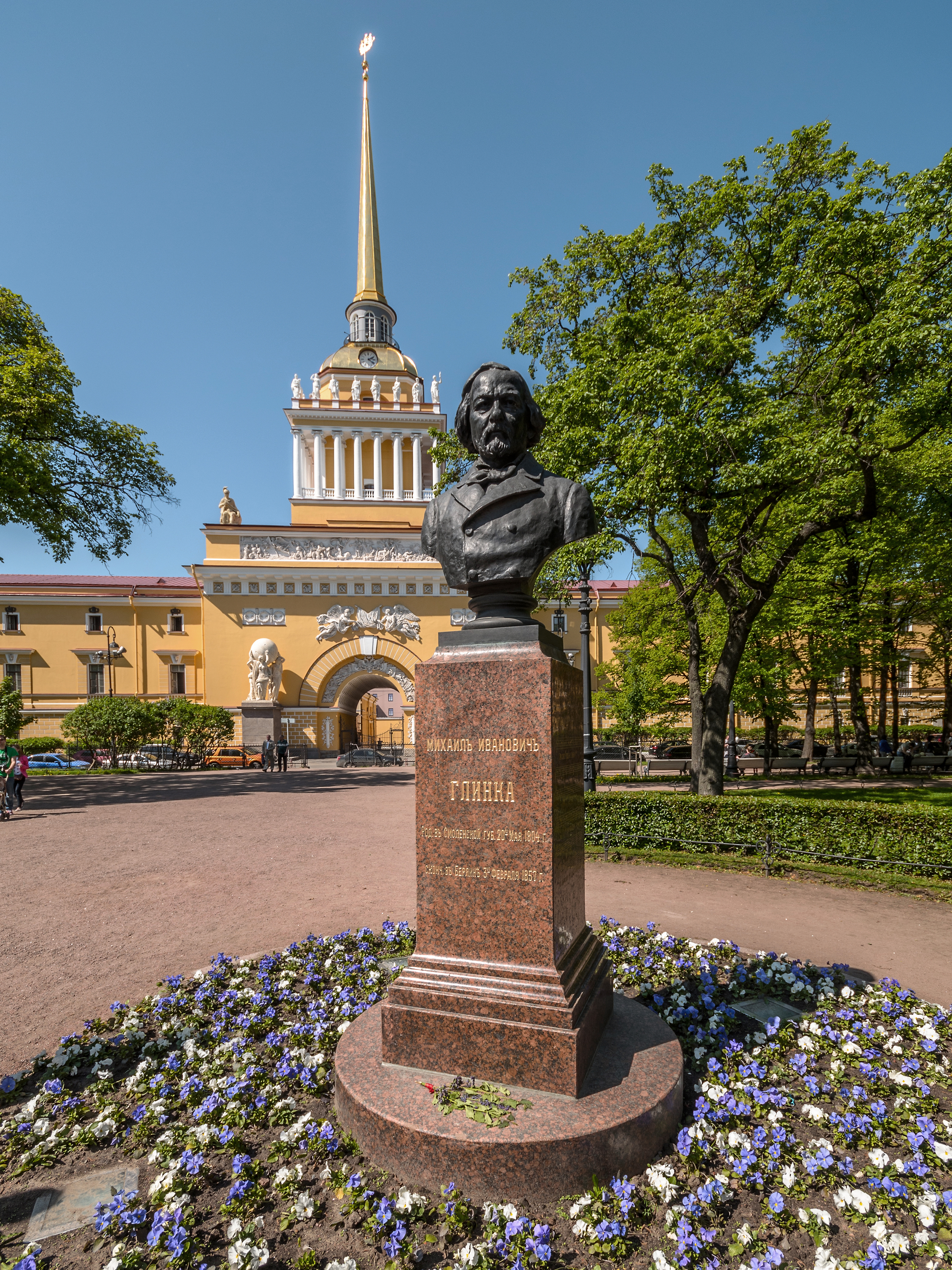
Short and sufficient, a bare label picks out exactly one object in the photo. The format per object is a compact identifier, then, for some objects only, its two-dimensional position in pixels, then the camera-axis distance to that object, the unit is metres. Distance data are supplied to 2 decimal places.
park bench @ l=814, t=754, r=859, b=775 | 21.39
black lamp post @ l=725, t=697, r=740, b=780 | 20.69
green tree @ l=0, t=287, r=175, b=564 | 15.49
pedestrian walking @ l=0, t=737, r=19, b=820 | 14.27
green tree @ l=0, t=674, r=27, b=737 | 23.20
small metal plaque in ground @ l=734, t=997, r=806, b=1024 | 4.45
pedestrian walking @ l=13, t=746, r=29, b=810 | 14.94
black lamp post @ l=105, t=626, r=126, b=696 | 34.22
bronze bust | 3.85
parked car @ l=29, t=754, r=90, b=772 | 29.71
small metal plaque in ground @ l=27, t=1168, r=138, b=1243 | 2.73
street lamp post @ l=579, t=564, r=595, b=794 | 12.79
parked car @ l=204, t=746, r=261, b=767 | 27.78
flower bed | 2.55
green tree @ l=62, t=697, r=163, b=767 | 24.94
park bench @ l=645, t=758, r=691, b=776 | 21.98
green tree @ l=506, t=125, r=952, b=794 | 10.11
